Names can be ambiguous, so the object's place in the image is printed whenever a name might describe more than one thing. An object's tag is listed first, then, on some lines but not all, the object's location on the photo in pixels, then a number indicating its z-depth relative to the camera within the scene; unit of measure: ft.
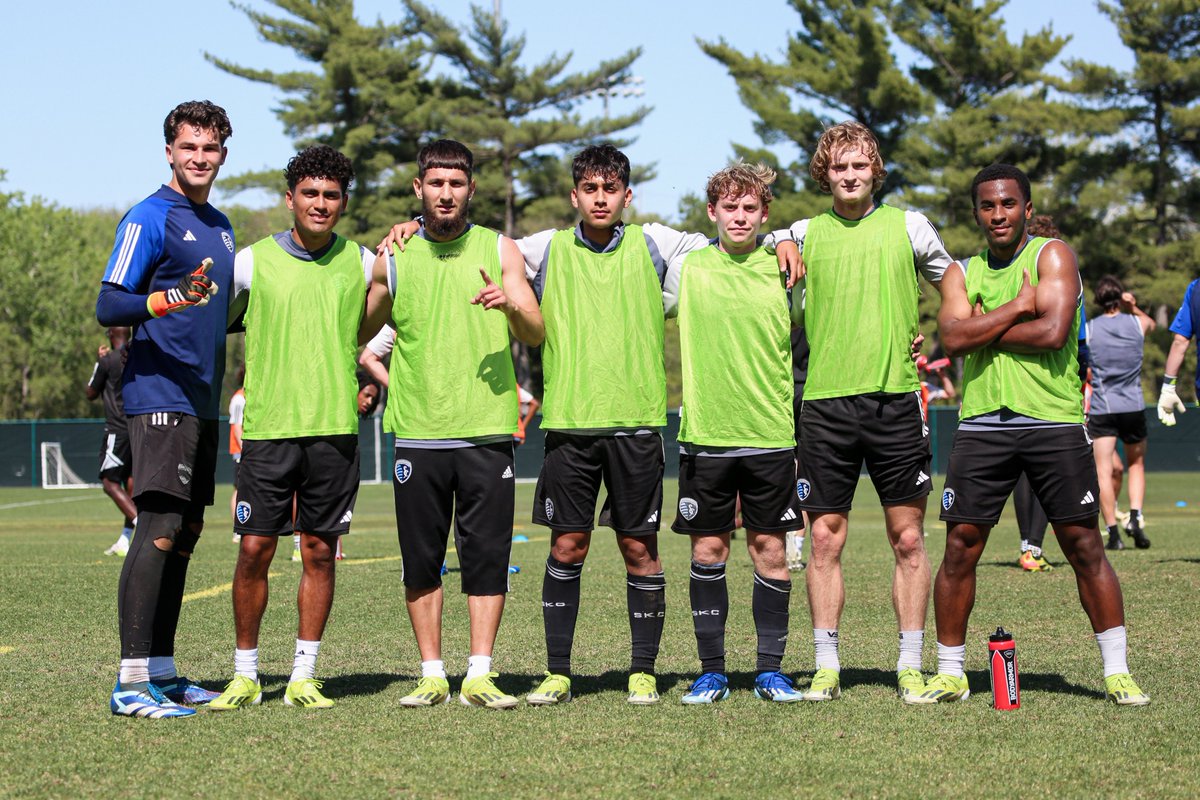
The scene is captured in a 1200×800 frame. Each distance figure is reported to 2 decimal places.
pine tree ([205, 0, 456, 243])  133.59
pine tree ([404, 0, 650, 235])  134.21
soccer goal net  111.04
